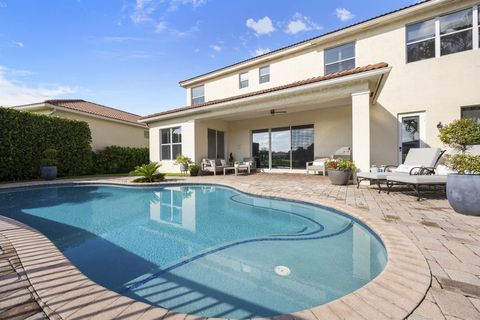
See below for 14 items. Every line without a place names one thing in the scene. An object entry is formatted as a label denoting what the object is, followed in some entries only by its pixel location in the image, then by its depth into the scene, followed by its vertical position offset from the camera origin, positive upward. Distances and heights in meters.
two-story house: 7.47 +2.56
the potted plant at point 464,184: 3.58 -0.48
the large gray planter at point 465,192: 3.56 -0.63
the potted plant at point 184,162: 11.81 -0.14
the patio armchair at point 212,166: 11.75 -0.38
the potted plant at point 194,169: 11.45 -0.52
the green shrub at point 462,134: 5.16 +0.56
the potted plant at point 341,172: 7.27 -0.49
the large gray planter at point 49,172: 10.30 -0.53
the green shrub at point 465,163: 3.74 -0.12
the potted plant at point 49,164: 10.33 -0.14
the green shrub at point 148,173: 9.66 -0.60
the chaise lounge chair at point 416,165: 6.03 -0.26
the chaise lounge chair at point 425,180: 4.98 -0.54
